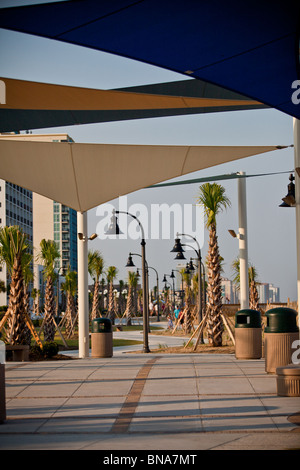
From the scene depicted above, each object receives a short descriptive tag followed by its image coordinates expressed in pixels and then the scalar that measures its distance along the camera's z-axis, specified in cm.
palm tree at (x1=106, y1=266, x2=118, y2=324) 6359
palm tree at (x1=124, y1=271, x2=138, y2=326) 7159
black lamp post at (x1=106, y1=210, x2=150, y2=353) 2517
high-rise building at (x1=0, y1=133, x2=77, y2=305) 18500
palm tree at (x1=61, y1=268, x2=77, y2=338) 4428
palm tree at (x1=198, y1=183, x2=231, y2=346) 2673
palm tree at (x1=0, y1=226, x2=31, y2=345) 2272
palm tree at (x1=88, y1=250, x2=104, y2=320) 5690
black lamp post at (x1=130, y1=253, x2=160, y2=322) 4355
